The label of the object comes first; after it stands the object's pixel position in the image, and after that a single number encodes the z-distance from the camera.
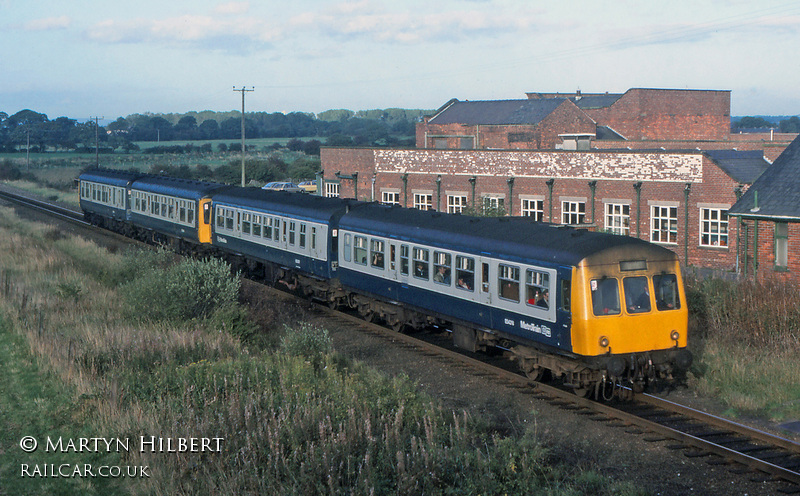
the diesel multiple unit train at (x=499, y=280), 12.47
